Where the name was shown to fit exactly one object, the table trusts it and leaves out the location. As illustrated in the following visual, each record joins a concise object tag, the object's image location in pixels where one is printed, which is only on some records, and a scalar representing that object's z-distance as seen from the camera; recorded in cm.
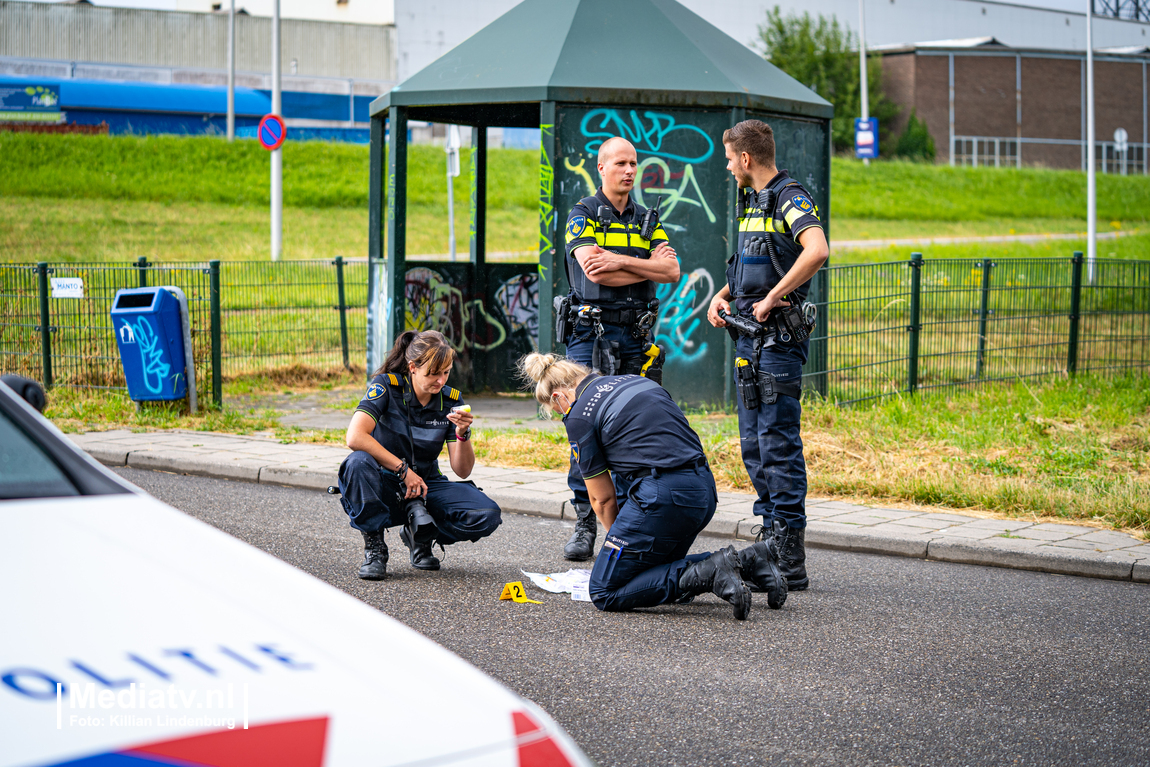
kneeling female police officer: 472
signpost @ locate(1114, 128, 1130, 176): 3503
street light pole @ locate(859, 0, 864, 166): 3991
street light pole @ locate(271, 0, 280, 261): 2199
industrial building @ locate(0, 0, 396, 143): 3841
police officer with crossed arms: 589
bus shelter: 977
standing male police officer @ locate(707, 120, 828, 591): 523
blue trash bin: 988
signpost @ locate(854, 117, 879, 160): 3844
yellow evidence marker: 515
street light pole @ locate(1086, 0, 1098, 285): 2227
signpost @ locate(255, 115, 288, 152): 2012
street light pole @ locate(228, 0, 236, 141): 3459
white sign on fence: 1133
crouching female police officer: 532
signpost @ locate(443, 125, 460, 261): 1412
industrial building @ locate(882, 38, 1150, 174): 5578
